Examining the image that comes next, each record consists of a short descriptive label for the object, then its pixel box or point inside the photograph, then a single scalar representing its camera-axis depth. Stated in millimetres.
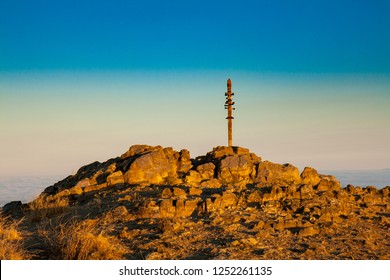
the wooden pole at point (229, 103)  25641
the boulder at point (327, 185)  17703
